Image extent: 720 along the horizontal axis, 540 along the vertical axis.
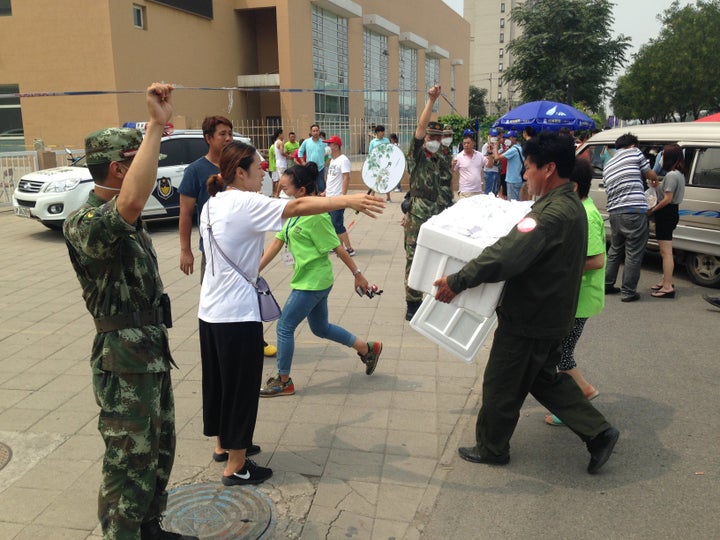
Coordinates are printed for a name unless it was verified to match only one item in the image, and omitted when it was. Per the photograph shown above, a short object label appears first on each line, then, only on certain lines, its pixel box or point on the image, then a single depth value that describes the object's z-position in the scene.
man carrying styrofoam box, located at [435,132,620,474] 3.28
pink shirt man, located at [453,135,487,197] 12.16
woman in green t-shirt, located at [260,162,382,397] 4.54
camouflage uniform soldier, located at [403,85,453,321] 6.38
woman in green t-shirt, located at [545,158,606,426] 4.12
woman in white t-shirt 3.23
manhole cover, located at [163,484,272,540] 3.09
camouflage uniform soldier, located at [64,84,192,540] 2.44
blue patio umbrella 15.57
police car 10.59
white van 7.84
